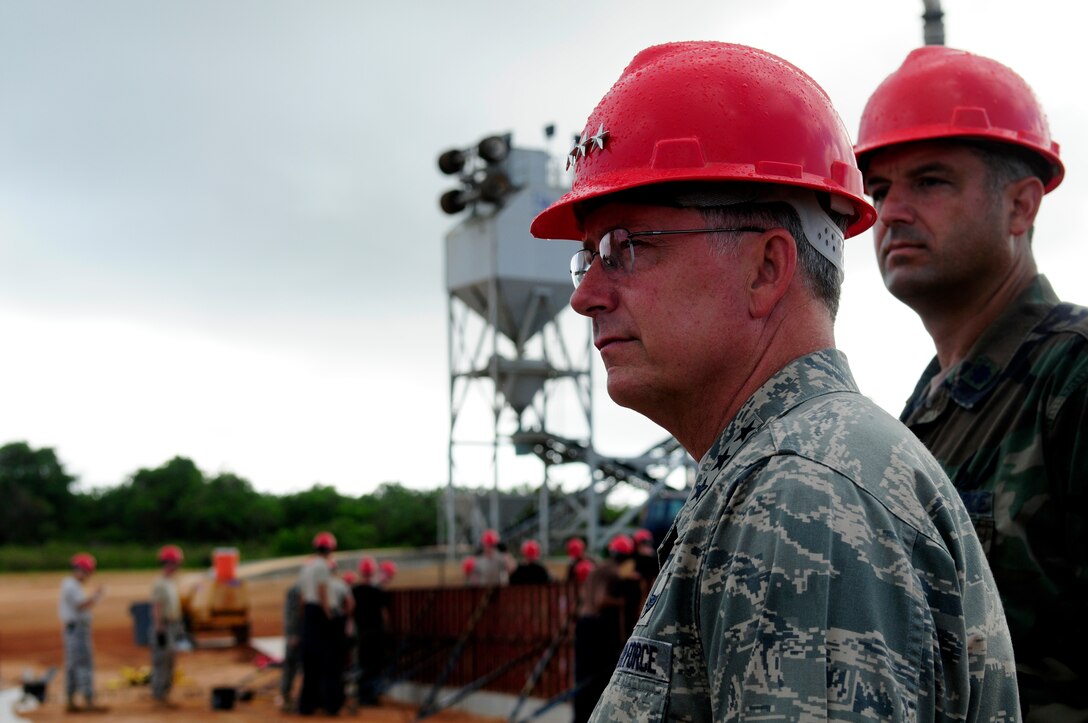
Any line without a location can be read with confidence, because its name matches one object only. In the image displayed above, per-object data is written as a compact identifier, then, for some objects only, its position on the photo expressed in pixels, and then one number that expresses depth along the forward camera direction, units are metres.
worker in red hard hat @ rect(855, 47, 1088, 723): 2.58
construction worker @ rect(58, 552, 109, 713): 16.84
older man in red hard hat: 1.45
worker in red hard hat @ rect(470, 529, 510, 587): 18.52
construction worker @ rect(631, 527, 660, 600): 12.06
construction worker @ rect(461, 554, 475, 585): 19.66
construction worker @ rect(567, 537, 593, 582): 17.30
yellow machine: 26.73
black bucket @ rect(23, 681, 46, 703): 18.41
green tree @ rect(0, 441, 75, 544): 50.66
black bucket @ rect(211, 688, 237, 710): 17.41
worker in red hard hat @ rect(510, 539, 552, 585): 16.48
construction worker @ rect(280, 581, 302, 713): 17.34
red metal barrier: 14.72
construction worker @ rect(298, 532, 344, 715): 15.93
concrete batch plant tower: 27.53
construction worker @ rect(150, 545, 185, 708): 17.67
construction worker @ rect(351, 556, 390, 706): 17.98
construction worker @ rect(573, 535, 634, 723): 11.63
